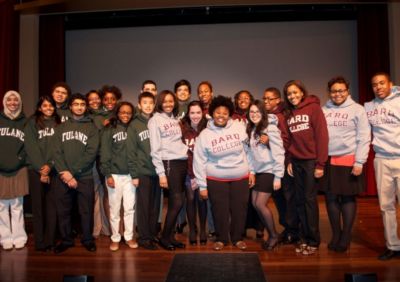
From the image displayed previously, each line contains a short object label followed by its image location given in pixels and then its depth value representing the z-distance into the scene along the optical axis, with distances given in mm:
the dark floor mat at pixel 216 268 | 2127
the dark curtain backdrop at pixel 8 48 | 5637
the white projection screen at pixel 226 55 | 6562
